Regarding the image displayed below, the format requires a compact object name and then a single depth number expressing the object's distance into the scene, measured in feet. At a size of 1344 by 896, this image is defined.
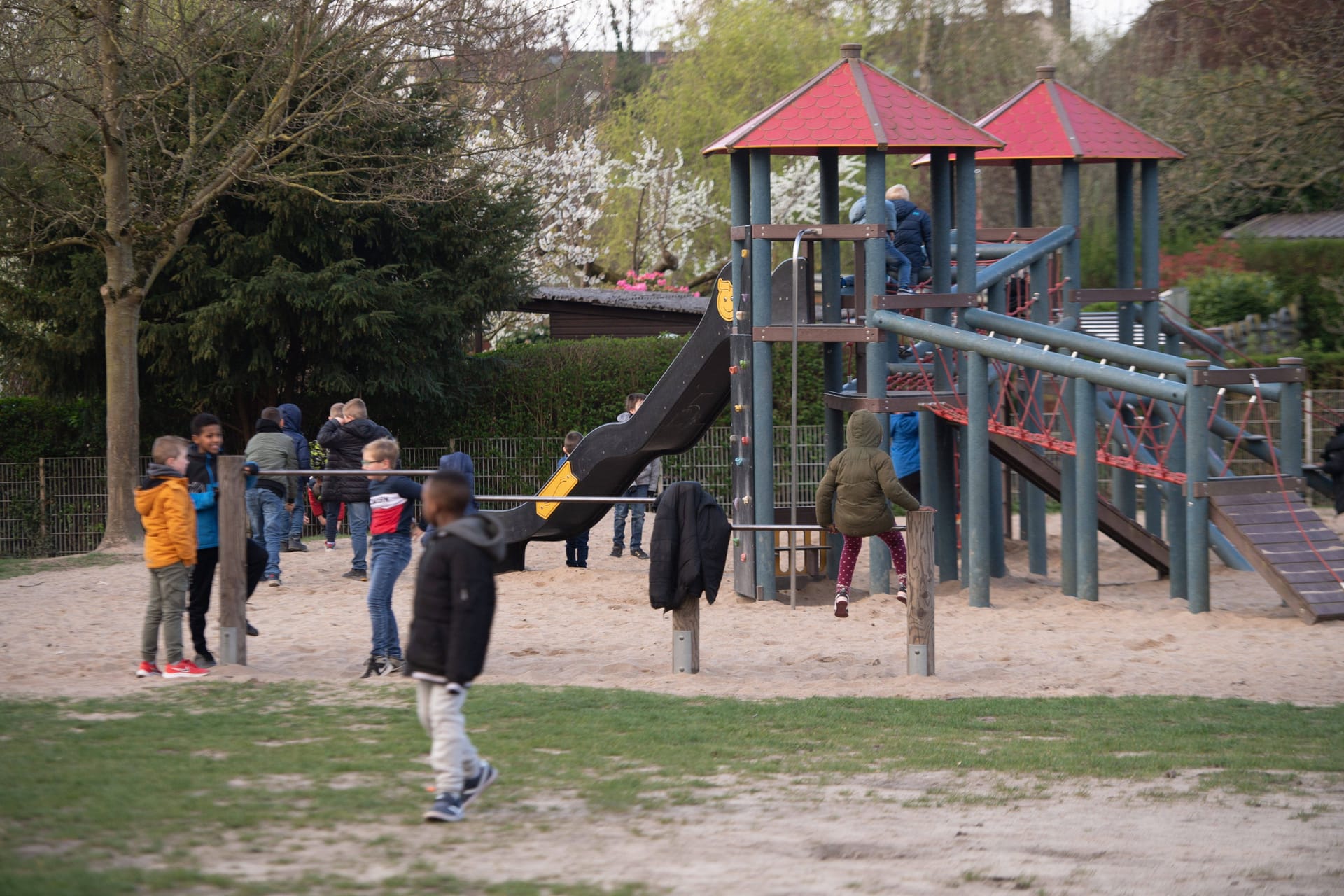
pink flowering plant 188.24
